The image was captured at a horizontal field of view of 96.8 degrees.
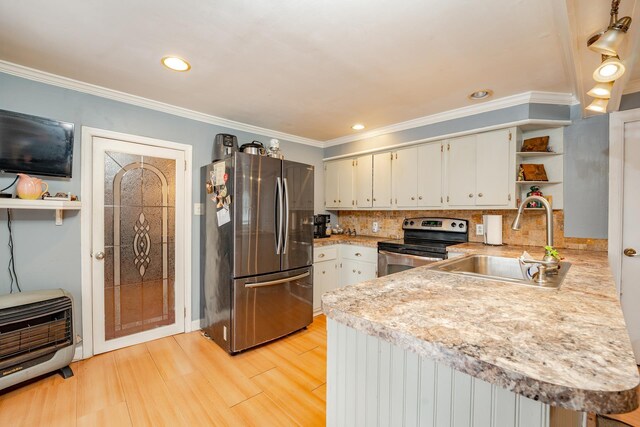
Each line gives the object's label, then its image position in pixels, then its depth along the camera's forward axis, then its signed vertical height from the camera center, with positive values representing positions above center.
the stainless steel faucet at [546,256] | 1.39 -0.24
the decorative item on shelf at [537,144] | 2.60 +0.62
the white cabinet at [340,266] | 3.36 -0.67
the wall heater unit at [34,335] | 1.83 -0.84
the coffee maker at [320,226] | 3.97 -0.20
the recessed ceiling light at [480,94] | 2.41 +1.02
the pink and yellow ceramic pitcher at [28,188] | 1.98 +0.17
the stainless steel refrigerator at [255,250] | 2.49 -0.36
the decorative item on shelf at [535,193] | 2.61 +0.17
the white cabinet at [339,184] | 3.89 +0.39
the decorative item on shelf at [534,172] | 2.60 +0.36
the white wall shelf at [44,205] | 1.87 +0.05
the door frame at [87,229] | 2.34 -0.14
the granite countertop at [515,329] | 0.53 -0.32
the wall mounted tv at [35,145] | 1.99 +0.49
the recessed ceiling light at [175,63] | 1.92 +1.04
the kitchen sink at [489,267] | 1.47 -0.35
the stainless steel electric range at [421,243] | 2.86 -0.35
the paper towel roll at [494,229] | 2.79 -0.17
